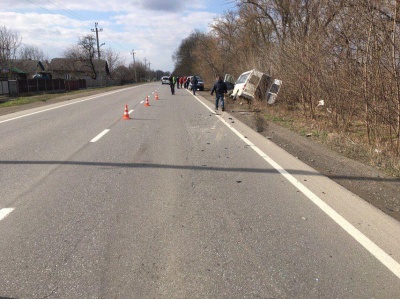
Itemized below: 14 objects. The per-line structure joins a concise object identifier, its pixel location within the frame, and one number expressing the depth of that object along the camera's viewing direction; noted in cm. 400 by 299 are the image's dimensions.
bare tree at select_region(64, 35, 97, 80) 8138
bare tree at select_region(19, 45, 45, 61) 10788
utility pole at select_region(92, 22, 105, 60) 7153
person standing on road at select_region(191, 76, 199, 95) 3400
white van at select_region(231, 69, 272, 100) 2005
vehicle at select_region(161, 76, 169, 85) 7740
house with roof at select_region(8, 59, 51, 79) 7829
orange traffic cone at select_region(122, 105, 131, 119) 1458
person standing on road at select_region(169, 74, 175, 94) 3455
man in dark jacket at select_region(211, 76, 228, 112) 1808
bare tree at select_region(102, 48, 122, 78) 11042
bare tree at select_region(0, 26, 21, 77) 5212
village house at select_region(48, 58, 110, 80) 8999
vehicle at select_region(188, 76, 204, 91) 4594
